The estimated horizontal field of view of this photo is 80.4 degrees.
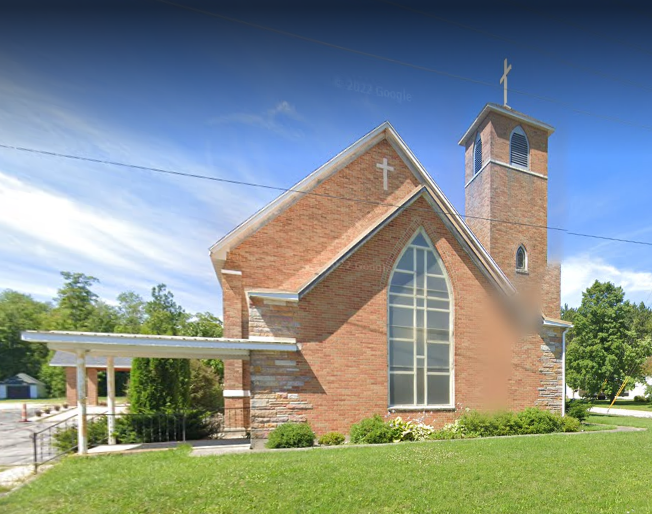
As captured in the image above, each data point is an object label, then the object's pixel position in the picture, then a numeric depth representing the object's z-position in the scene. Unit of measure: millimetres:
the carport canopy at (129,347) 9914
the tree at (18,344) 52281
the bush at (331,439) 11750
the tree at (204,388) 21172
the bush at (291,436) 11031
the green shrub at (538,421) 14109
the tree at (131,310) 66812
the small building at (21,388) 48781
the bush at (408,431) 12338
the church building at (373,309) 12461
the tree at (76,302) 58834
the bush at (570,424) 14742
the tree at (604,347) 37156
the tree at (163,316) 57094
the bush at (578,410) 16516
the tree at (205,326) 50531
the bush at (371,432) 11852
